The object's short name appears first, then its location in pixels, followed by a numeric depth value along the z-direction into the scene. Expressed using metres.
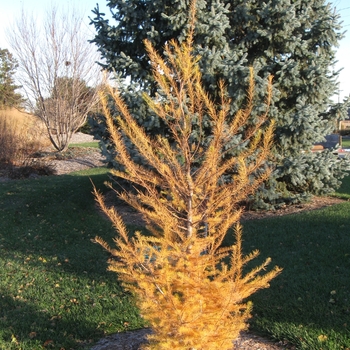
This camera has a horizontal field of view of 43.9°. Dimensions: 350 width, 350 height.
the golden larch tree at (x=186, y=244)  2.75
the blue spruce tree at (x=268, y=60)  7.42
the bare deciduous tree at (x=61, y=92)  19.20
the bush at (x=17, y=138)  16.02
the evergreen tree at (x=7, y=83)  27.94
